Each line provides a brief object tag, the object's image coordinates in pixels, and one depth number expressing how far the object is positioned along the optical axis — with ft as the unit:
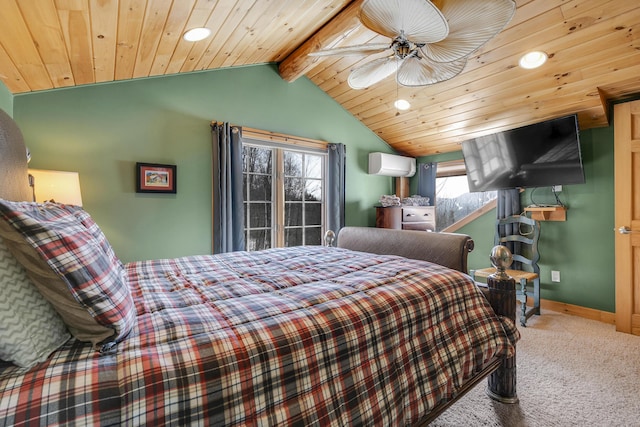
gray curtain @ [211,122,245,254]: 10.55
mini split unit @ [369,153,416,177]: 14.66
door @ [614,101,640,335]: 9.11
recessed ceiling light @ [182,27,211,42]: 7.48
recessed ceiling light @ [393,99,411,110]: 12.29
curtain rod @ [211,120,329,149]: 11.51
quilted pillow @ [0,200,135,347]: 2.42
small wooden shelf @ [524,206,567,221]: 11.16
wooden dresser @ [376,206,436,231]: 14.29
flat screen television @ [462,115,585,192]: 9.87
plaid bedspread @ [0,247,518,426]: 2.29
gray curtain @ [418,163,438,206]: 15.30
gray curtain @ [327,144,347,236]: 13.55
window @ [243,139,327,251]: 12.13
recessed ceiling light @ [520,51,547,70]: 8.66
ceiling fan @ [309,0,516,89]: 4.98
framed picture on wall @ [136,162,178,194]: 9.40
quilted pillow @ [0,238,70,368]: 2.25
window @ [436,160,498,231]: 14.25
